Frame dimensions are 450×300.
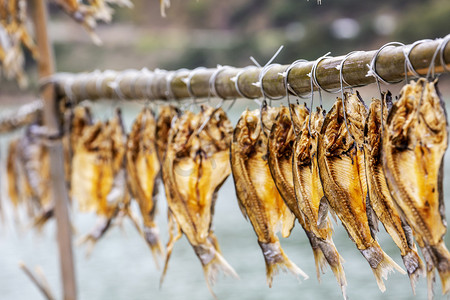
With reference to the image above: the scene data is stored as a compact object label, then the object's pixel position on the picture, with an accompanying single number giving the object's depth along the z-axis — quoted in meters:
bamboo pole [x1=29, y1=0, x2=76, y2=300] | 1.95
